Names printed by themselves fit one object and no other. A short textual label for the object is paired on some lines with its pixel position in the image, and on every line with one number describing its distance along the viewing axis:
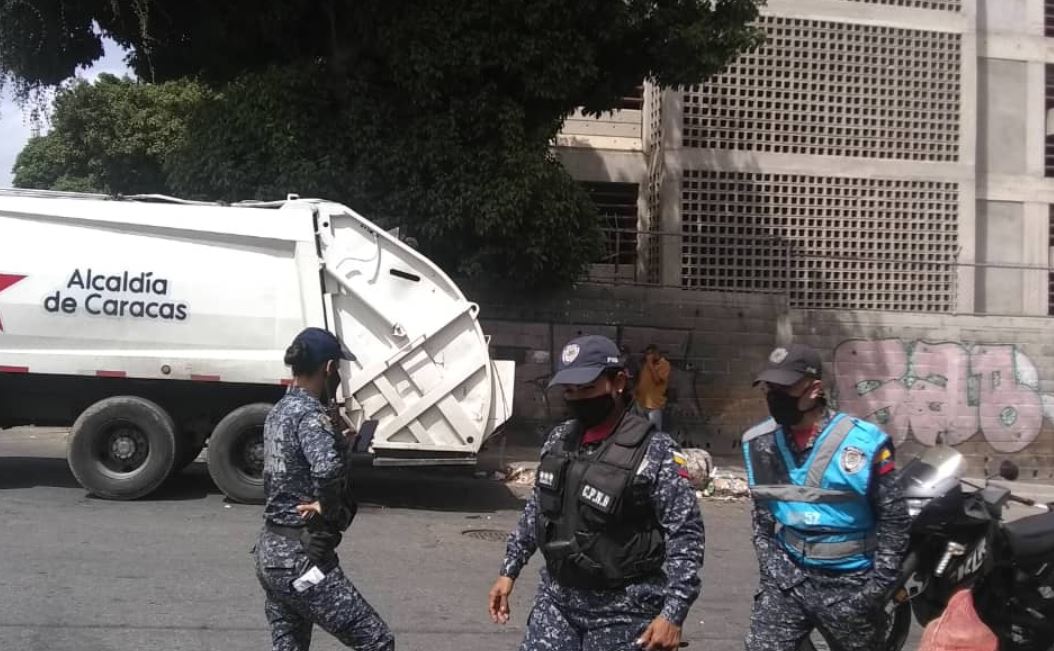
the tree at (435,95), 11.20
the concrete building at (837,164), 15.30
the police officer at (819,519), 3.19
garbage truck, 8.49
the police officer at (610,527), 2.88
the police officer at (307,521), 3.41
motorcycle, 3.71
